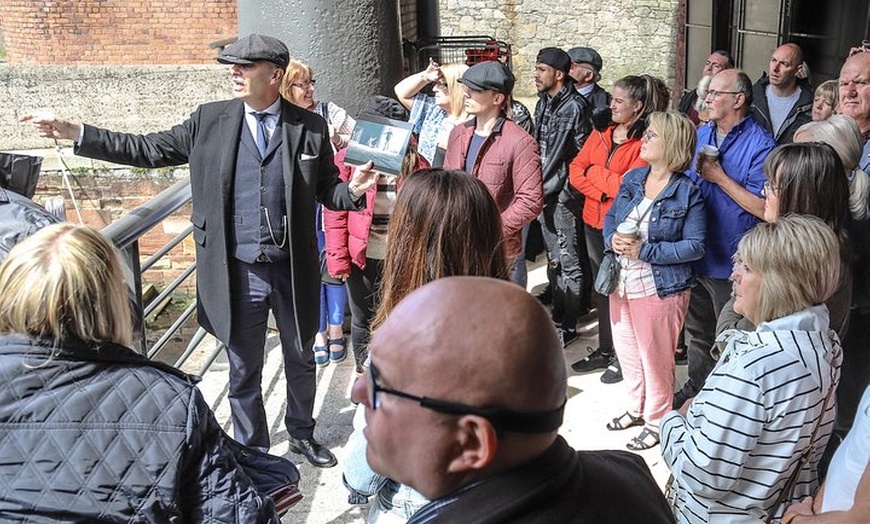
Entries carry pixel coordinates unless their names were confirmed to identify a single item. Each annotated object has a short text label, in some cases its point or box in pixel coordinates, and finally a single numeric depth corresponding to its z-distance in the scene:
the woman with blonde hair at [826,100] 4.84
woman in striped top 2.32
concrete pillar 5.05
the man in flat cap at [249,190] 3.66
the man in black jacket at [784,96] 5.61
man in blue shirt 4.13
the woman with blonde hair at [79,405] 2.00
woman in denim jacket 4.02
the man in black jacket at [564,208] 5.50
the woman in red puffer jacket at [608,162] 4.80
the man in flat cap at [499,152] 4.40
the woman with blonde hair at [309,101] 4.66
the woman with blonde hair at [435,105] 5.20
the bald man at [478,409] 1.18
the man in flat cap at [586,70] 6.37
